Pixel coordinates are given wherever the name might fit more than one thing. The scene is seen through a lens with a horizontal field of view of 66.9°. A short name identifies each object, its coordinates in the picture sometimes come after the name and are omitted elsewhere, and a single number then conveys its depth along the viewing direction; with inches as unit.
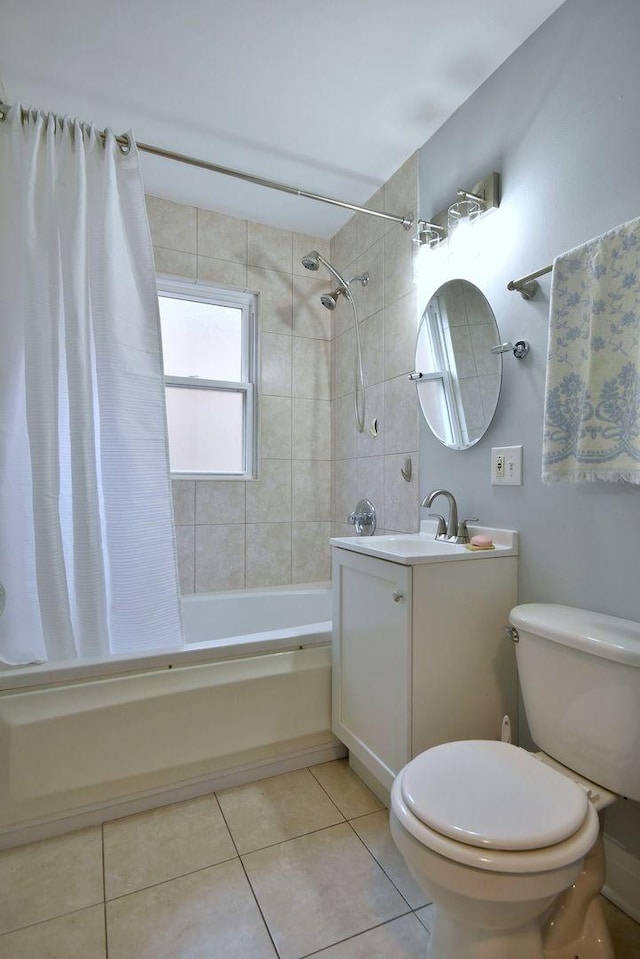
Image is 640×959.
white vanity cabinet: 52.6
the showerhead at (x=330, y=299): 98.4
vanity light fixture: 64.1
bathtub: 53.7
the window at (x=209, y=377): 102.2
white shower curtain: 55.8
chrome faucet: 66.4
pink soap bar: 59.9
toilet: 31.6
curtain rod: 64.0
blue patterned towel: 43.2
